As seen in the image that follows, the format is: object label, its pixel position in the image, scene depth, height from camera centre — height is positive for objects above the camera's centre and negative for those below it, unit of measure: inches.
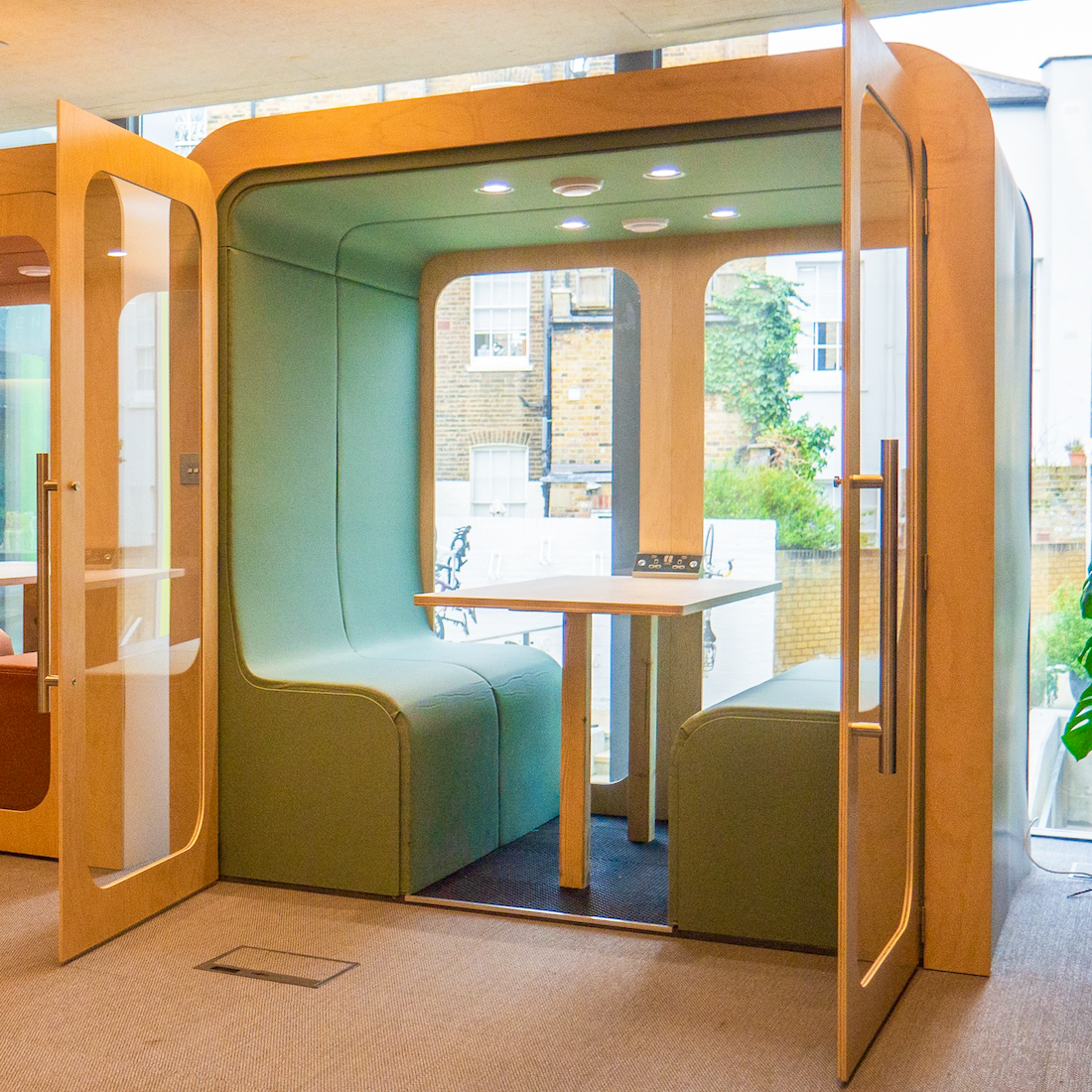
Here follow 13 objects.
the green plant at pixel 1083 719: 148.7 -25.7
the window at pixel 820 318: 179.0 +27.1
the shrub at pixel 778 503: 180.2 +0.4
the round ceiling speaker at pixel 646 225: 175.3 +40.0
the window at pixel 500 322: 196.5 +29.4
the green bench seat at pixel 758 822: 133.3 -34.5
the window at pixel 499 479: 197.9 +4.2
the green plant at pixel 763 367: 180.9 +20.5
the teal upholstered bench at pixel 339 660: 150.8 -21.5
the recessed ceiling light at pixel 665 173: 148.6 +40.1
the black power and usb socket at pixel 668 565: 186.5 -9.0
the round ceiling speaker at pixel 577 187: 153.9 +39.9
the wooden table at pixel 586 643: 141.3 -17.6
